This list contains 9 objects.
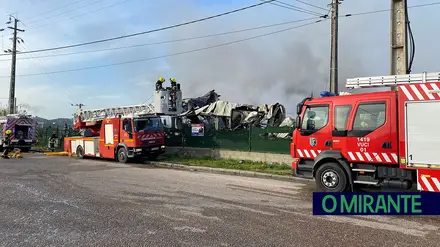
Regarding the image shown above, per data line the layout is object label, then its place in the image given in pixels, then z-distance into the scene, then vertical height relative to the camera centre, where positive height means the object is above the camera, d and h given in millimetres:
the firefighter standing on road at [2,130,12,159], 20725 -749
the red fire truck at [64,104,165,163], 18125 -103
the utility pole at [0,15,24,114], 35147 +5698
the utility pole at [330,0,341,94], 15094 +3793
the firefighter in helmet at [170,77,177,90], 20656 +2996
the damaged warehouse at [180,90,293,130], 19391 +1158
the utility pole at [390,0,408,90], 10719 +3064
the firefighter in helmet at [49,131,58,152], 28436 -688
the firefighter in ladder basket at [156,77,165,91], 20281 +2933
